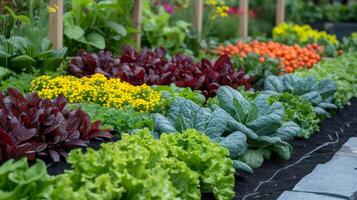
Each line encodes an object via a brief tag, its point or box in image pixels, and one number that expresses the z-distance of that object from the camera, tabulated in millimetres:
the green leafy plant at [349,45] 11578
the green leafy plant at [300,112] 6227
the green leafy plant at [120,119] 5391
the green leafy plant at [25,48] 7223
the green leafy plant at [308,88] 6953
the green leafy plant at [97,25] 8346
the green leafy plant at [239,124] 5156
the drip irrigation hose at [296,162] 4793
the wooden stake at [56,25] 7488
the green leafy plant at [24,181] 3566
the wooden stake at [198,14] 10482
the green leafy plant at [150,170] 3651
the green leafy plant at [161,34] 9703
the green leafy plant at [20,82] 6508
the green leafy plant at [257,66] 8562
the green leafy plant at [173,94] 6023
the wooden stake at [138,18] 9164
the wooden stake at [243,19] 12008
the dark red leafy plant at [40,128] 4383
